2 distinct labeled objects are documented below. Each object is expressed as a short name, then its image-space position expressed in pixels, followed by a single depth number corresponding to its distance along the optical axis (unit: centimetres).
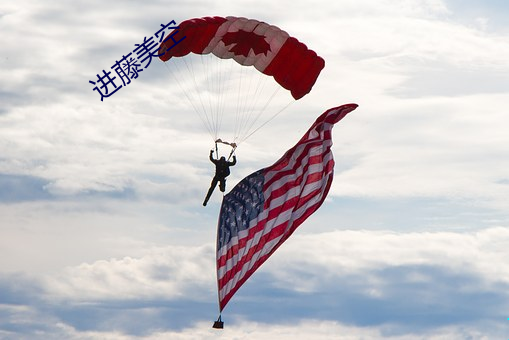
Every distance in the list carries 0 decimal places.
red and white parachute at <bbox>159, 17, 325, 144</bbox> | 5409
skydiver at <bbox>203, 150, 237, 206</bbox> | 5375
